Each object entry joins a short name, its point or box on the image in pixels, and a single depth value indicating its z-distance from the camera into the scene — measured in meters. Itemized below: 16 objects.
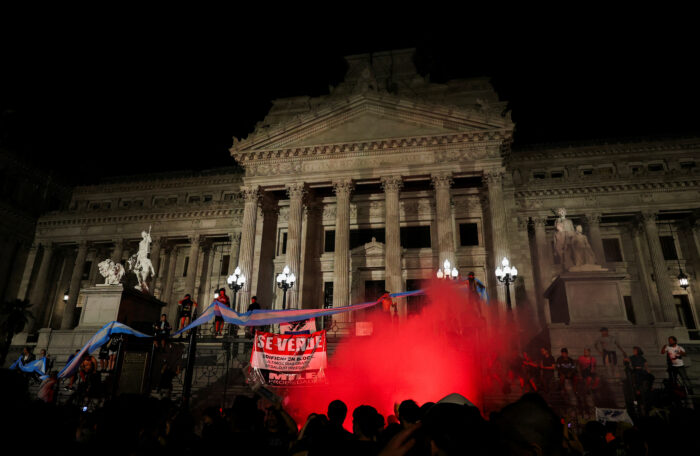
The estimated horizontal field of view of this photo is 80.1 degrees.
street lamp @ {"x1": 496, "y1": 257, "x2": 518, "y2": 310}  17.35
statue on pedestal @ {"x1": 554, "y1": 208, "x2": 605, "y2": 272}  16.74
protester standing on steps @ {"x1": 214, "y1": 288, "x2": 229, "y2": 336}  18.57
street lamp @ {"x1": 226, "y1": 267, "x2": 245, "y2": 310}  21.12
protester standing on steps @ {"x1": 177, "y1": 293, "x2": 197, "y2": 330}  18.35
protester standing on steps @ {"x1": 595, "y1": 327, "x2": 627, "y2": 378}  14.09
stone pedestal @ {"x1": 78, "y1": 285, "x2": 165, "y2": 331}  16.64
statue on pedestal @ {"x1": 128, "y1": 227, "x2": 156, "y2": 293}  19.42
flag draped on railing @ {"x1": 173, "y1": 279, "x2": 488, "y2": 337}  12.32
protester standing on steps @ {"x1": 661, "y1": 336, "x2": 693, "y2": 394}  12.80
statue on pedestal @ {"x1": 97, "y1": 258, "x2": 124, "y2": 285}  18.17
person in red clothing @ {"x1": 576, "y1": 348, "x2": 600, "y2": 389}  12.80
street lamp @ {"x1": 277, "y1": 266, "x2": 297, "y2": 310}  19.20
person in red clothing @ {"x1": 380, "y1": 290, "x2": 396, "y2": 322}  17.02
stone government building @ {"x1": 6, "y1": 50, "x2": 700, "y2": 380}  26.94
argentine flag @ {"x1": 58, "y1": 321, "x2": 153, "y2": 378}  10.73
